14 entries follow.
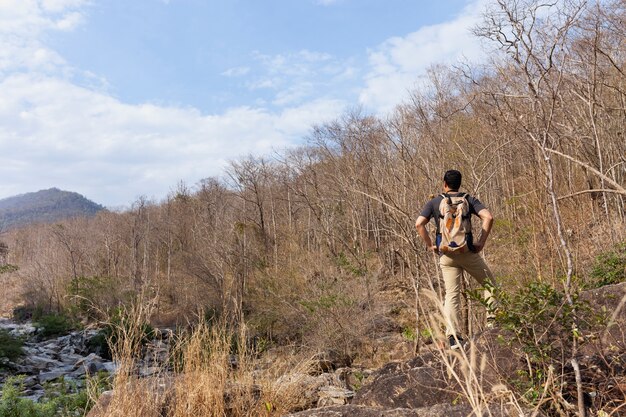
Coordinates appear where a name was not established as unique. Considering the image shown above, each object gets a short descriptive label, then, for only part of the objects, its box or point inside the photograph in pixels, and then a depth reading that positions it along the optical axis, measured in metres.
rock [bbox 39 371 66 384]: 12.75
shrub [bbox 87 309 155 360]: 4.14
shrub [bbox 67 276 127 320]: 21.55
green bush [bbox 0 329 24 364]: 13.07
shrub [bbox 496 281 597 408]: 2.85
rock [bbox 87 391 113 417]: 3.88
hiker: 4.66
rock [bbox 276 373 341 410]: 4.96
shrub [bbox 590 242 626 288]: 6.66
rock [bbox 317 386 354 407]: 5.53
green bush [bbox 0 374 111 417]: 5.50
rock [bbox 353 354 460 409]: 3.56
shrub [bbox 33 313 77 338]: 20.33
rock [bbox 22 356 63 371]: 14.25
